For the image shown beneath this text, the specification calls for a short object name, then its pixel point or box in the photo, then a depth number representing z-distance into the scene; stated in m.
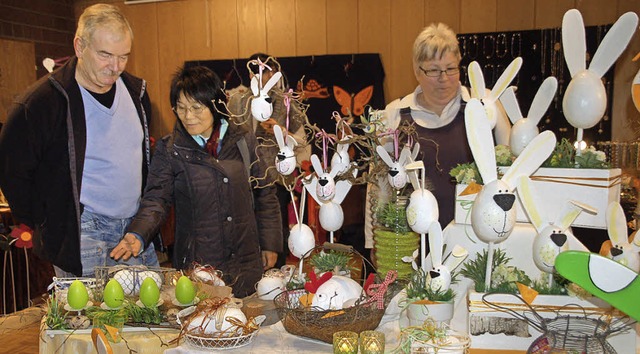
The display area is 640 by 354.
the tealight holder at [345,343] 1.17
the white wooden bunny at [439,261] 1.33
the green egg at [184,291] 1.54
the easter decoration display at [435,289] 1.30
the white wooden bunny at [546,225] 1.21
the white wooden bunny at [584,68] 1.25
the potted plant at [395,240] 1.62
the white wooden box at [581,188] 1.33
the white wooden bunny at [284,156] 1.60
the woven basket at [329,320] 1.29
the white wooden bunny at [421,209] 1.41
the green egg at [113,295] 1.50
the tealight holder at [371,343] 1.17
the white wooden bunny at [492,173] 1.20
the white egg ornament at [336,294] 1.34
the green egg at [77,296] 1.50
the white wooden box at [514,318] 1.22
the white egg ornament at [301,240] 1.62
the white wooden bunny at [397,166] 1.56
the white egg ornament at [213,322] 1.33
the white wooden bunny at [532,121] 1.36
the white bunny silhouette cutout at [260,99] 1.56
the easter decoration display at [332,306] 1.30
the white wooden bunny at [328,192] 1.57
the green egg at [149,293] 1.50
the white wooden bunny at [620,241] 1.20
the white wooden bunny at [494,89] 1.38
